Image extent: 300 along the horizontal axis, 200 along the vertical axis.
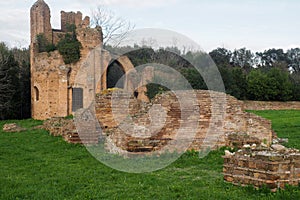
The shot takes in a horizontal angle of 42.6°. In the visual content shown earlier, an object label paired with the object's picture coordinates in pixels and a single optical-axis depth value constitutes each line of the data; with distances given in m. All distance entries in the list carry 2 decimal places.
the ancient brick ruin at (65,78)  26.69
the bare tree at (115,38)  38.81
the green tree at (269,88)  38.59
